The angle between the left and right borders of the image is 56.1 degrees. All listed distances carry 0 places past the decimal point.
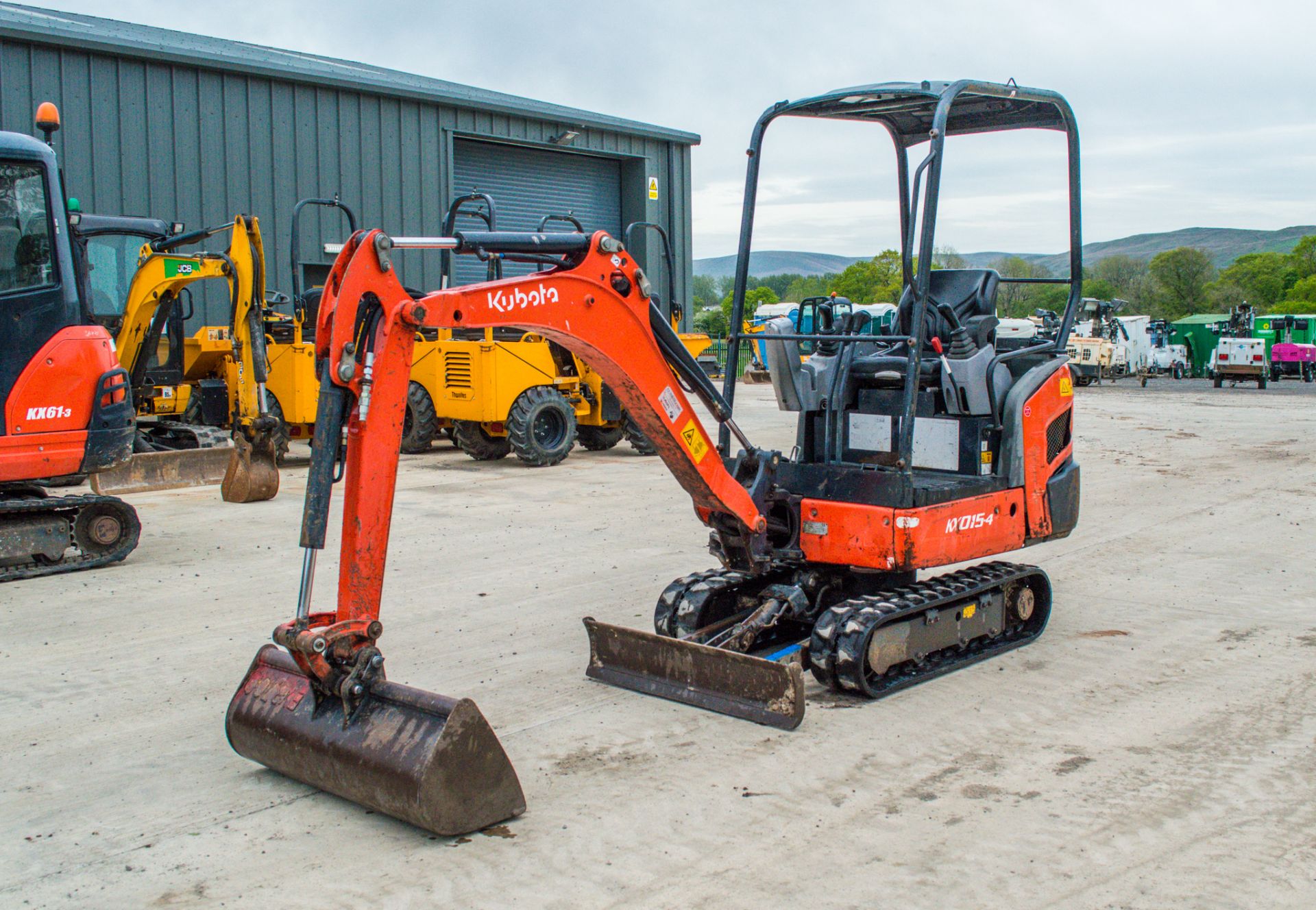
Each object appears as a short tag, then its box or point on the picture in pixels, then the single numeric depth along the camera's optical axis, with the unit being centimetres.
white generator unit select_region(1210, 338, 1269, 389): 3433
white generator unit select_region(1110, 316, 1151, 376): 4081
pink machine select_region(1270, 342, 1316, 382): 3981
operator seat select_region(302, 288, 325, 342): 1510
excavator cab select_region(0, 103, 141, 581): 825
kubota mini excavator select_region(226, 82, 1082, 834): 432
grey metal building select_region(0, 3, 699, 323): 1678
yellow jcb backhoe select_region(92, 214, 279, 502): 1119
